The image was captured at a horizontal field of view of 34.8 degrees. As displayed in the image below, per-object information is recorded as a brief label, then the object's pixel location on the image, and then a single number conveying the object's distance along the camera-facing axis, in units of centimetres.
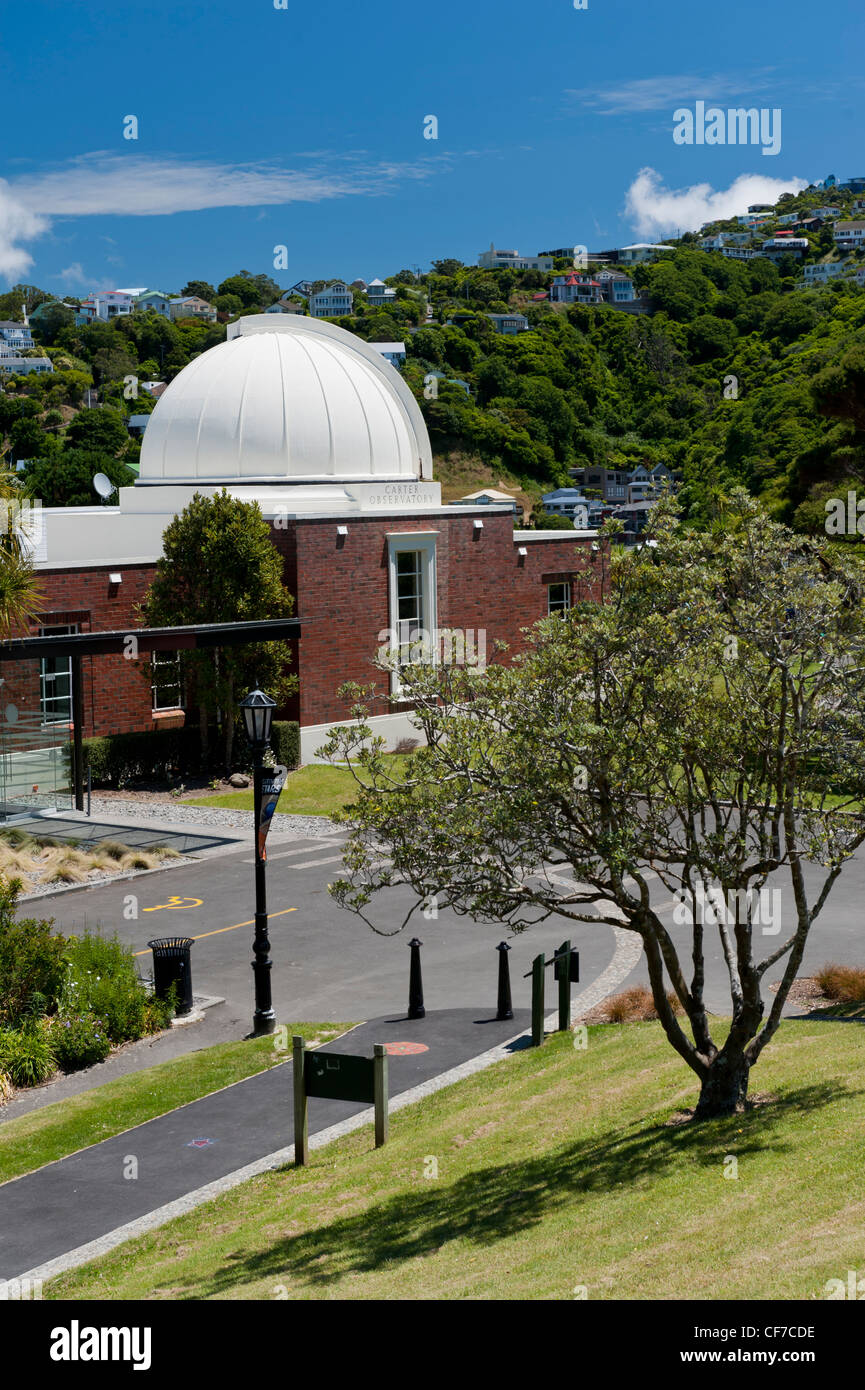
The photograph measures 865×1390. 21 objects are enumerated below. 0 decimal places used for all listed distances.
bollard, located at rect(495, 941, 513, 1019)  1468
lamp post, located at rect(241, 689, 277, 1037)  1458
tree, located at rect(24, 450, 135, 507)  8044
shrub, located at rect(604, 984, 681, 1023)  1422
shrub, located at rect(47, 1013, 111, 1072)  1386
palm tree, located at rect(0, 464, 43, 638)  2336
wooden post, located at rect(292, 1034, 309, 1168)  1084
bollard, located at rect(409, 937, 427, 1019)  1453
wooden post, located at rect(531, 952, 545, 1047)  1369
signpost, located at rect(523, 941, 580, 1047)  1370
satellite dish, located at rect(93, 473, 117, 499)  4116
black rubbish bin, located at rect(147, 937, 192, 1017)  1520
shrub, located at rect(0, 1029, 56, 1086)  1341
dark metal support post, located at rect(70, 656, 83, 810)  2606
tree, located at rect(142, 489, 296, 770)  2884
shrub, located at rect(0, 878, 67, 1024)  1408
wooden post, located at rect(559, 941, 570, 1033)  1440
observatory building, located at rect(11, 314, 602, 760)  3022
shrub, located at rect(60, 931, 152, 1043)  1441
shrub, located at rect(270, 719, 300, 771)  2989
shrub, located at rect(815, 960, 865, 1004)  1374
